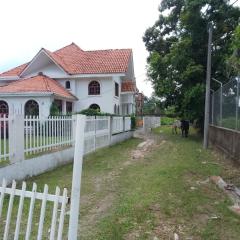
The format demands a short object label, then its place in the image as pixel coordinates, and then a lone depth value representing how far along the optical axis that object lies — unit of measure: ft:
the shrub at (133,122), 58.41
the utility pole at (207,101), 37.02
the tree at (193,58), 46.08
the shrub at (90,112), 53.53
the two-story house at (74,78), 57.17
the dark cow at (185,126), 51.87
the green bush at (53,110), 54.64
